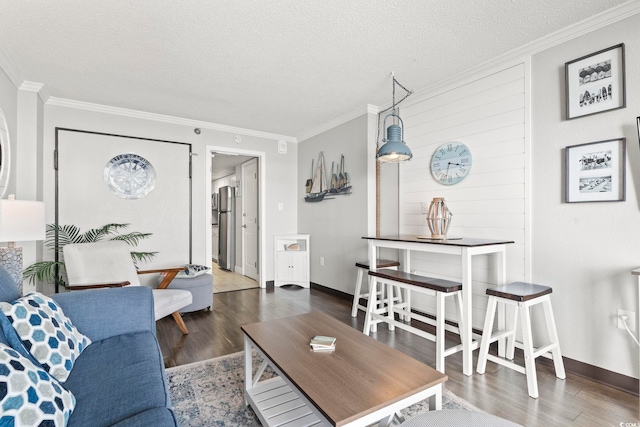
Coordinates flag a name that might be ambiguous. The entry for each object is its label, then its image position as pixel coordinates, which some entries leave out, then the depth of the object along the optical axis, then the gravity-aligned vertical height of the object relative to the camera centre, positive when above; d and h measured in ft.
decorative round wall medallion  11.97 +1.59
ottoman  10.94 -2.72
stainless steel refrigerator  20.06 -0.90
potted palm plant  9.64 -0.93
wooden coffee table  3.62 -2.23
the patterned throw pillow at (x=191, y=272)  11.33 -2.16
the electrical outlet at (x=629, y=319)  6.07 -2.14
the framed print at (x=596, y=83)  6.31 +2.85
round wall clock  9.06 +1.60
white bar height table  6.95 -0.91
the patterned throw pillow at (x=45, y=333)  4.12 -1.71
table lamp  6.68 -0.26
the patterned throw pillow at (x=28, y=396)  2.79 -1.79
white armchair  8.44 -1.70
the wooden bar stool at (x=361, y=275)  10.18 -2.15
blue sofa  3.44 -2.24
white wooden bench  6.97 -1.93
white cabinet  15.23 -2.46
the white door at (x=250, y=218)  16.74 -0.18
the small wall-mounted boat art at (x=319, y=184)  14.33 +1.49
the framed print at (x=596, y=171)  6.28 +0.92
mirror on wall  8.26 +1.68
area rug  5.29 -3.56
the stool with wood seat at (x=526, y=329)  6.13 -2.50
